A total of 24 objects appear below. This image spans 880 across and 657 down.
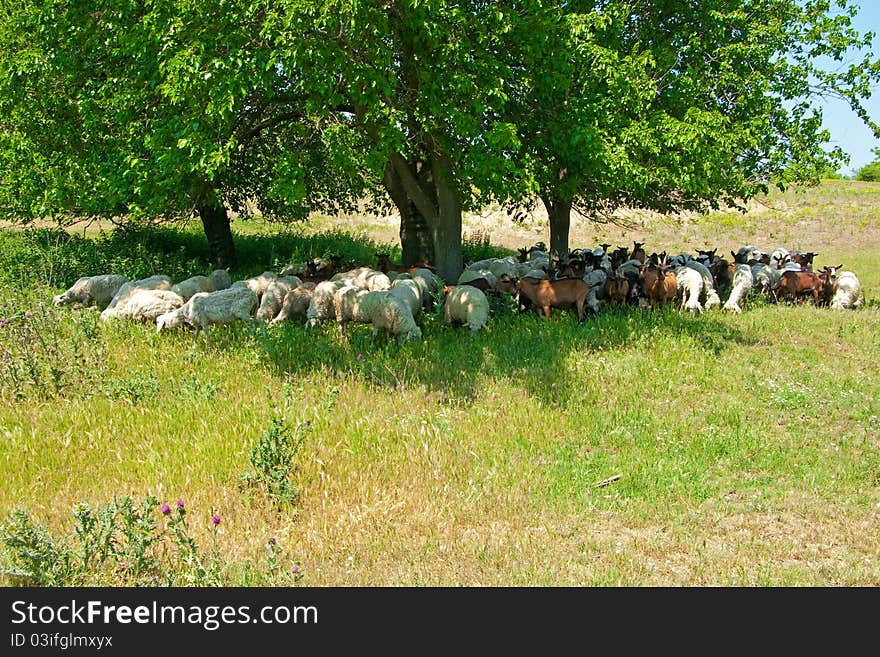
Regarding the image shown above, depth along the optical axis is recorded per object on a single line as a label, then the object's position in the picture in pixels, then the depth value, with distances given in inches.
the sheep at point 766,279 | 661.9
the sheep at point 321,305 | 506.0
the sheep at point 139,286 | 531.8
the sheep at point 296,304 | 521.0
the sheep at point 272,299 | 524.7
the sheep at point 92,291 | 574.9
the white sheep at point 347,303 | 472.4
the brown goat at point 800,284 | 637.9
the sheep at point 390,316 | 452.8
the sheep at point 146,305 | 501.7
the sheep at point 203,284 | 555.8
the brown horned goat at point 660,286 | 590.9
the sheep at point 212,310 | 476.7
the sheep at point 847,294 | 620.1
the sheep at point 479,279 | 578.2
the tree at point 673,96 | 514.6
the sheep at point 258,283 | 555.6
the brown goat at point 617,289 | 575.8
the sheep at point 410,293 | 490.9
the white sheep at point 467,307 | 488.4
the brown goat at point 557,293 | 529.7
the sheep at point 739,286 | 596.3
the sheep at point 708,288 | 612.7
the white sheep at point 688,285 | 592.4
